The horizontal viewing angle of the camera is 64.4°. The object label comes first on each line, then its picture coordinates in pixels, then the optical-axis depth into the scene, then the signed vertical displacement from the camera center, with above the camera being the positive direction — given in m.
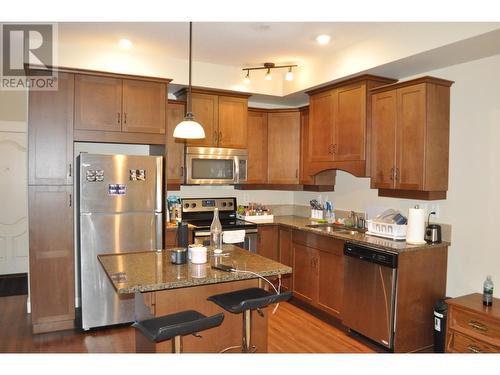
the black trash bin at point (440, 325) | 3.18 -1.15
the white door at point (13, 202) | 5.40 -0.33
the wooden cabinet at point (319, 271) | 3.86 -0.93
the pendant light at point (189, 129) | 2.70 +0.35
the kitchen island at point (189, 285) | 2.15 -0.56
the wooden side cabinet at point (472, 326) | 2.76 -1.03
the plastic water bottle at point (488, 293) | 2.96 -0.82
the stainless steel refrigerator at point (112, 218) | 3.68 -0.37
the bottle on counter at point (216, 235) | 2.80 -0.39
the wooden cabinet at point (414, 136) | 3.38 +0.41
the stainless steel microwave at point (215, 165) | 4.55 +0.18
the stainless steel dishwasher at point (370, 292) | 3.23 -0.95
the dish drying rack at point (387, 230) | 3.58 -0.44
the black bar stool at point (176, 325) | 1.91 -0.74
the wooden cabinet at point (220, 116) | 4.54 +0.76
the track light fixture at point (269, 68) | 4.44 +1.29
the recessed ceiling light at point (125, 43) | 3.79 +1.32
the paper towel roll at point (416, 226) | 3.40 -0.37
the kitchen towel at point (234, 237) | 3.06 -0.43
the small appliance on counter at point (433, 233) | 3.50 -0.45
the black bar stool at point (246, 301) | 2.20 -0.69
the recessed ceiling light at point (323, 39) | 3.58 +1.31
